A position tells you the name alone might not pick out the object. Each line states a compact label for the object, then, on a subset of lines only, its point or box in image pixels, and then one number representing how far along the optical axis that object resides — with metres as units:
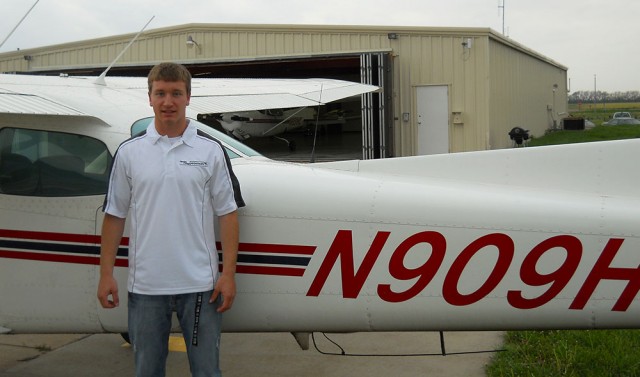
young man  3.07
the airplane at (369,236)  3.28
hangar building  17.33
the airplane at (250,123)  21.55
